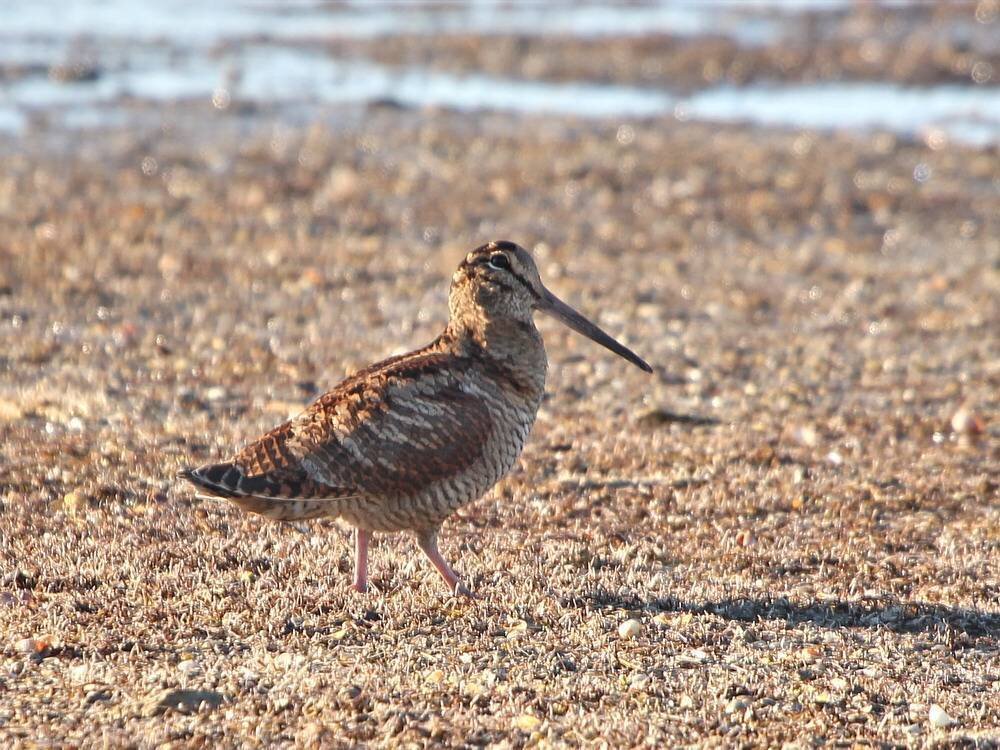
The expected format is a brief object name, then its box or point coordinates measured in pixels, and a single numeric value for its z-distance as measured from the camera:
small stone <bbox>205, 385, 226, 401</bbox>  19.70
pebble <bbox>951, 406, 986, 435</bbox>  19.17
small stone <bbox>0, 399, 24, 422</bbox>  18.14
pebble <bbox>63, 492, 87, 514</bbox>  15.05
